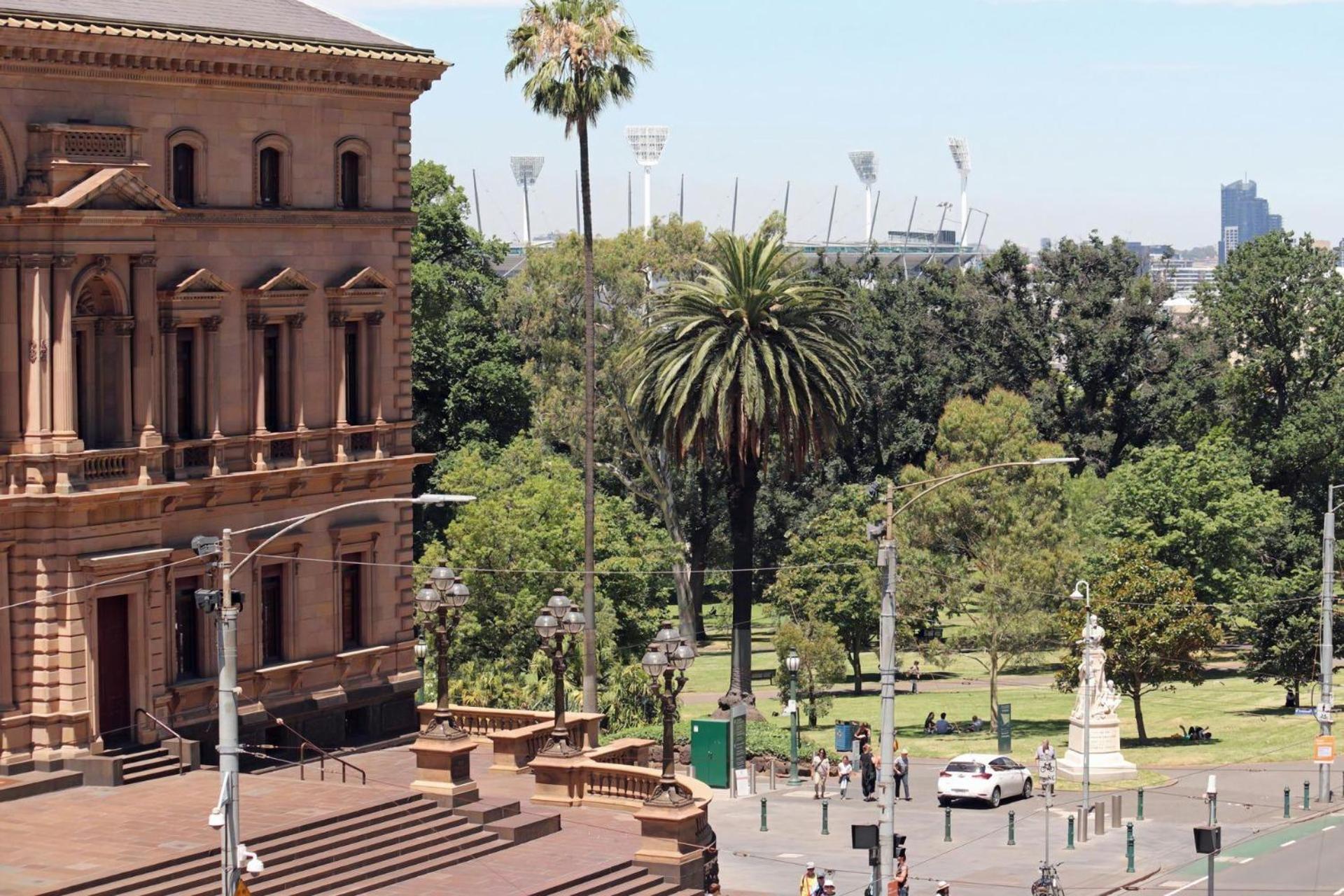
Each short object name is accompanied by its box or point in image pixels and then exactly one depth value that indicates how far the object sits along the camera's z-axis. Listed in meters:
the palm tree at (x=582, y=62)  68.62
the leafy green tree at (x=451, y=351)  96.00
